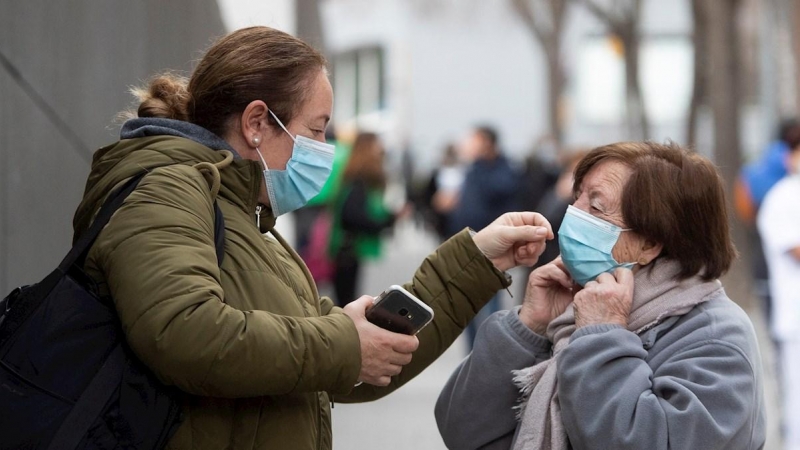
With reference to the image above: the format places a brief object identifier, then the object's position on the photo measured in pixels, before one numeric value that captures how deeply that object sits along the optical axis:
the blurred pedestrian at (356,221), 11.07
